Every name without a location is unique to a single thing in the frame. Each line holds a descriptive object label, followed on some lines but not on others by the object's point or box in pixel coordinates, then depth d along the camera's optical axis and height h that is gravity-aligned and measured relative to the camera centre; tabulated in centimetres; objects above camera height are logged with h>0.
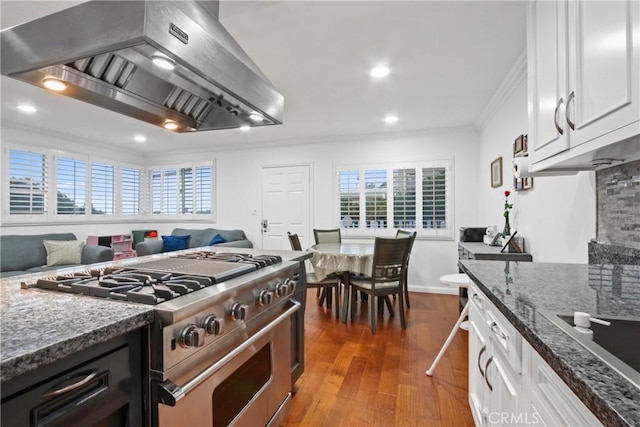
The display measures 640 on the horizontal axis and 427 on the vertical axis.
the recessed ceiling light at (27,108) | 349 +127
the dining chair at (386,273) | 286 -60
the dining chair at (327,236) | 430 -32
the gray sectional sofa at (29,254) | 362 -52
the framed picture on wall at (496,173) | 320 +46
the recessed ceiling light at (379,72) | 260 +128
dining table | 316 -54
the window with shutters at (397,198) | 441 +24
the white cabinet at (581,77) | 84 +48
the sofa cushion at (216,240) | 511 -45
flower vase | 282 -14
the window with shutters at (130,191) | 563 +46
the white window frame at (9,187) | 398 +37
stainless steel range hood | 92 +56
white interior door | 512 +16
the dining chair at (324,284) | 324 -76
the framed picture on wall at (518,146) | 250 +59
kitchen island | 57 -31
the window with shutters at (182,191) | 577 +47
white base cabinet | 64 -48
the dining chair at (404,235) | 312 -28
